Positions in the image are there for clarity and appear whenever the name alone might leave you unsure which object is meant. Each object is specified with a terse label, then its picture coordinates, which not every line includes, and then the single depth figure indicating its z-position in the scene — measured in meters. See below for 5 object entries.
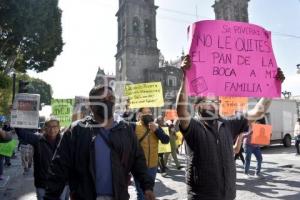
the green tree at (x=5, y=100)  31.06
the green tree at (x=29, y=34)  14.47
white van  22.73
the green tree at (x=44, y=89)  83.69
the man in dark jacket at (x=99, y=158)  3.50
